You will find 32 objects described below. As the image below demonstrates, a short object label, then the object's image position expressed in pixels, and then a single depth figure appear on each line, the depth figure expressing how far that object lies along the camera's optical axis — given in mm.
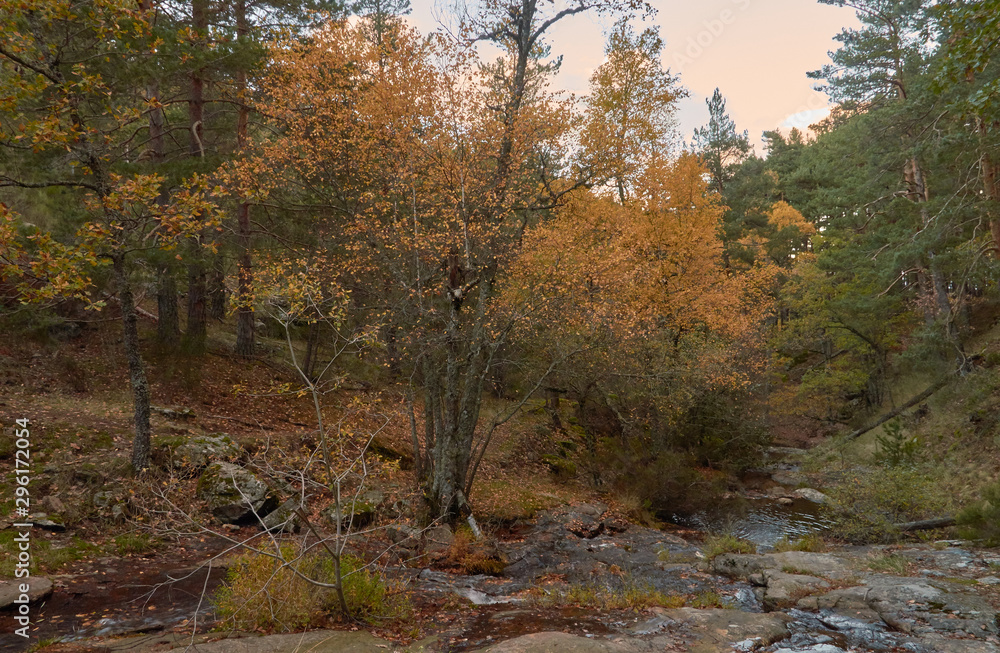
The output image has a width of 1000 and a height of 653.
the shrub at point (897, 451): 13961
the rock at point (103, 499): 8625
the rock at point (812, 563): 8117
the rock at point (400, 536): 9438
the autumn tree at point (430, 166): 10922
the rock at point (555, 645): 4770
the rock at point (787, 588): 7271
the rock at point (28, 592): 5742
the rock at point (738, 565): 8771
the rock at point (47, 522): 7770
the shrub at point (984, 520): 8711
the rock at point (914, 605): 5836
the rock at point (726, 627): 5629
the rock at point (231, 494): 9422
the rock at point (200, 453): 9766
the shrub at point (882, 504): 10820
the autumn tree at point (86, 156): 6336
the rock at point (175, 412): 11516
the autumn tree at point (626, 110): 11953
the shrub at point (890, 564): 7797
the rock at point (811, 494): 15719
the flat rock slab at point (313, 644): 4594
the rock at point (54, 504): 8211
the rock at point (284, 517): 9227
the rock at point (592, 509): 13172
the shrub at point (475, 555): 8977
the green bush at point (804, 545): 10117
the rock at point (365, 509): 10206
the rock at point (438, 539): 9492
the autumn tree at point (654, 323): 12250
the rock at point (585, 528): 11602
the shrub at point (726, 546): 9773
